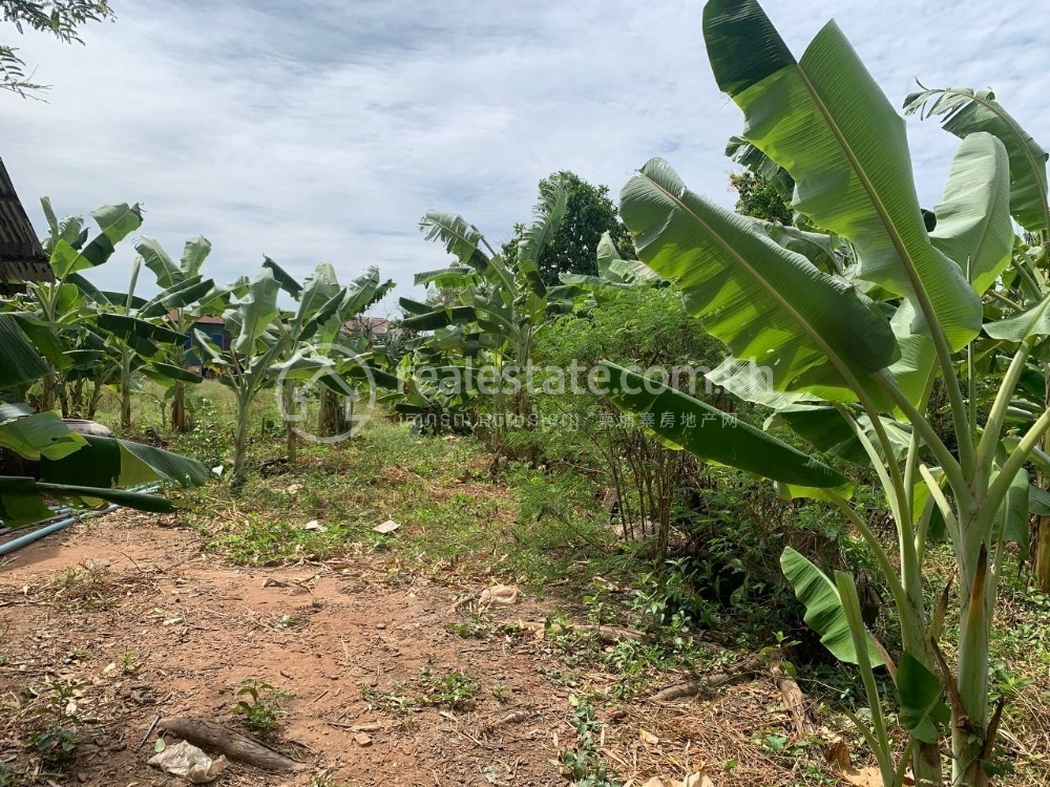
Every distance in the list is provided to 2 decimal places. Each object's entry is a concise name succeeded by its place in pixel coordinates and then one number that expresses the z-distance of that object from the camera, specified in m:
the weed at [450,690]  3.40
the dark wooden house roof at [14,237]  6.37
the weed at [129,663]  3.53
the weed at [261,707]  3.04
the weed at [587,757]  2.87
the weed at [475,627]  4.19
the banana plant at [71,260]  8.09
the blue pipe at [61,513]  5.87
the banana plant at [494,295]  9.41
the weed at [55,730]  2.72
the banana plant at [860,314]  2.12
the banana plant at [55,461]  2.66
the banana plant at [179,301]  8.96
